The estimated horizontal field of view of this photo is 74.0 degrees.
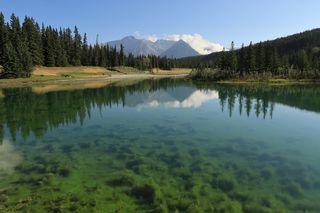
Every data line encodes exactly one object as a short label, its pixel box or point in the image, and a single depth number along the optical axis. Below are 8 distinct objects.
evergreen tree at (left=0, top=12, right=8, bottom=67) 74.50
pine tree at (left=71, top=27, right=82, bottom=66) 110.19
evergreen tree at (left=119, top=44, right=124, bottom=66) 137.02
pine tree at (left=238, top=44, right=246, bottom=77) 80.16
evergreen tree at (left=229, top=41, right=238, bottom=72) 83.76
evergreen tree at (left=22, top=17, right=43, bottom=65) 86.45
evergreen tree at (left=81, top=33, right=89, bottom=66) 119.90
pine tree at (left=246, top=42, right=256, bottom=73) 78.40
